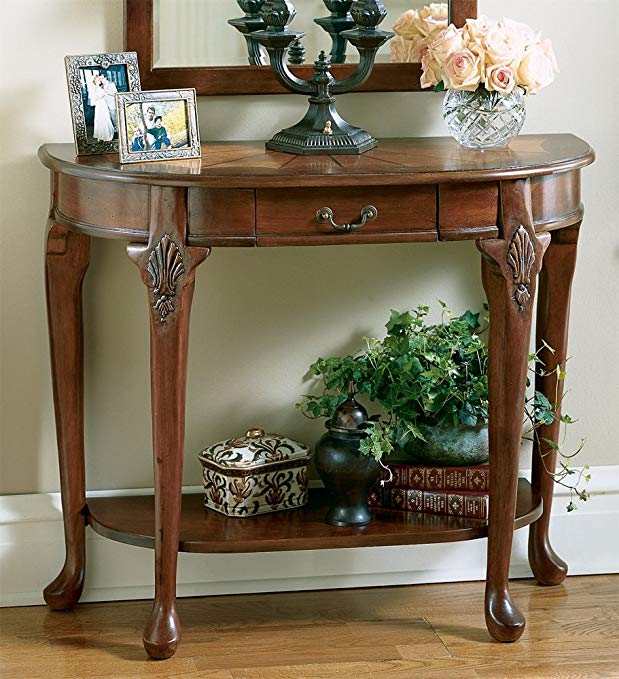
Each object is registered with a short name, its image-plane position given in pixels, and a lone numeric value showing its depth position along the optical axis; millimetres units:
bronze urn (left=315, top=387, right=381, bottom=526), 3894
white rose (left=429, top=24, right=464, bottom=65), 3549
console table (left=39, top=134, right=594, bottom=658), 3367
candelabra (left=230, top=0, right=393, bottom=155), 3581
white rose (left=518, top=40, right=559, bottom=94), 3556
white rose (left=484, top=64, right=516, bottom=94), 3540
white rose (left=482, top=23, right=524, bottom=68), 3524
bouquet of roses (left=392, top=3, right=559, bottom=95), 3530
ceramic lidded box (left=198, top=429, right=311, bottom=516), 3948
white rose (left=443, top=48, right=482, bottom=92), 3530
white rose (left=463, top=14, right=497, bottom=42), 3540
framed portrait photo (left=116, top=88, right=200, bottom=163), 3501
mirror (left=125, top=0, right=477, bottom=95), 3903
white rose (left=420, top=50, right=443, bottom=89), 3680
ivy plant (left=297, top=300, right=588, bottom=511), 3894
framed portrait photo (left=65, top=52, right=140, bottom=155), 3648
